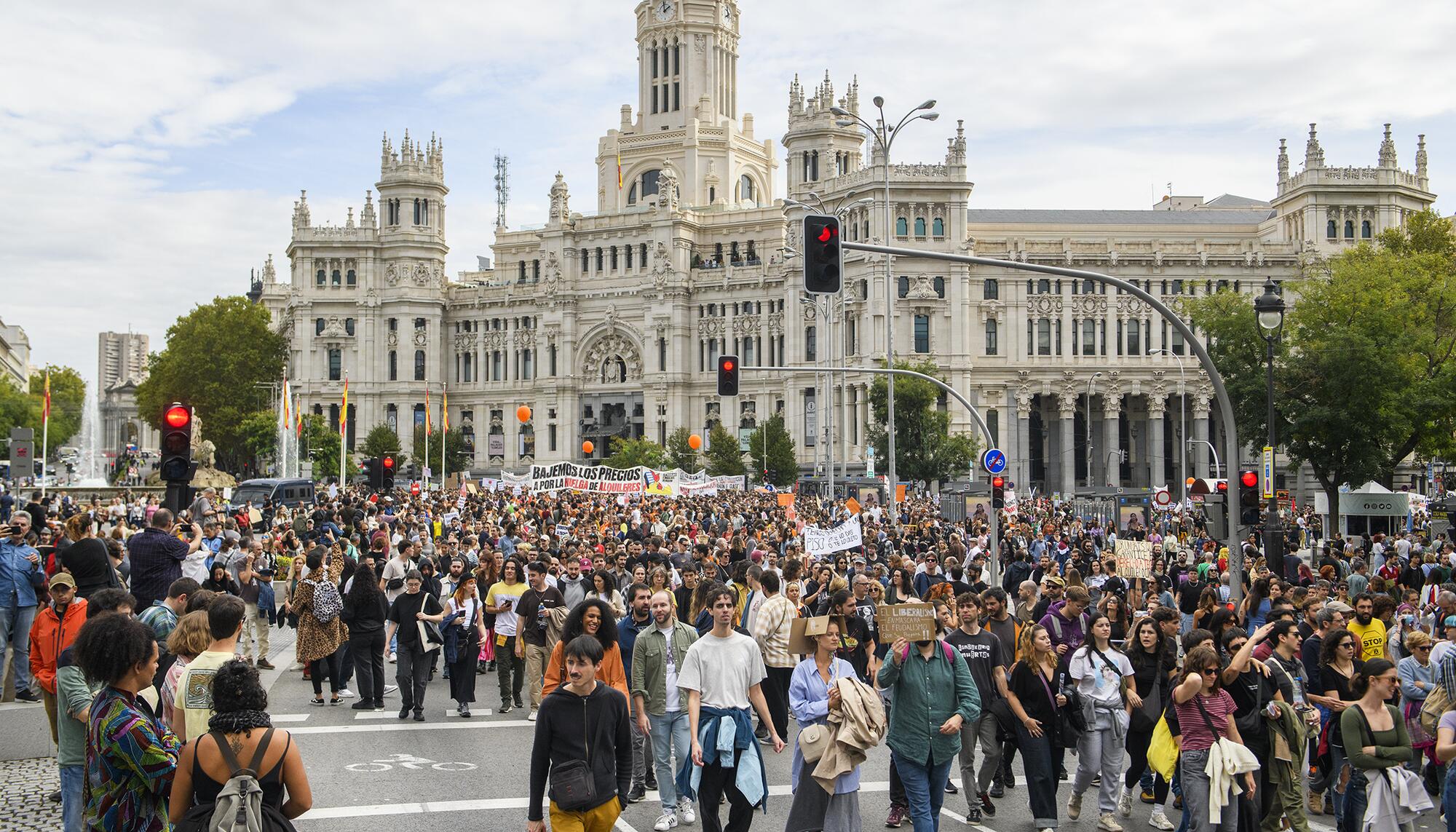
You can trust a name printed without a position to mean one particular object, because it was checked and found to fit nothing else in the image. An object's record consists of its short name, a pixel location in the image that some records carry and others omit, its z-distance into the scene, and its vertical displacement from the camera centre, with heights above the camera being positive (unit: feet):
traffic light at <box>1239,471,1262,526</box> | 64.03 -1.86
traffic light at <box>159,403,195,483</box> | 45.47 +1.06
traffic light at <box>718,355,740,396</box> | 93.97 +6.77
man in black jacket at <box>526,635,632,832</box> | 24.40 -5.11
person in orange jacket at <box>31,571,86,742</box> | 34.30 -3.88
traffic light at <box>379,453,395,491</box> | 112.23 +0.01
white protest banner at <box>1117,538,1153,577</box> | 67.15 -4.88
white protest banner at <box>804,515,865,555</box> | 70.08 -3.87
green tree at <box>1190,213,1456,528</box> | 124.36 +9.27
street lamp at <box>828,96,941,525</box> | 113.50 +30.31
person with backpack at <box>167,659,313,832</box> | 20.34 -4.52
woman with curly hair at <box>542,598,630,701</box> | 31.99 -4.19
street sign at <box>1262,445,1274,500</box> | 70.79 -0.54
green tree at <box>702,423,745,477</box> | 249.14 +2.76
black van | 161.17 -2.36
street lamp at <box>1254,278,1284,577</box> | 62.90 +3.73
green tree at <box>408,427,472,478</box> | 283.38 +3.83
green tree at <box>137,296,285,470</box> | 322.96 +26.84
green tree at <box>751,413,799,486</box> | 232.12 +1.96
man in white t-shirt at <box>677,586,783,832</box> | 29.66 -5.44
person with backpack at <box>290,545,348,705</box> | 49.57 -5.41
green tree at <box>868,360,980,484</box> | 185.88 +3.93
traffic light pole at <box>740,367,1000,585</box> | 76.79 +3.05
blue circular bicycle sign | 83.56 +0.23
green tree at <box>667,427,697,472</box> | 257.14 +2.99
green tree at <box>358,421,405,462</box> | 297.94 +6.81
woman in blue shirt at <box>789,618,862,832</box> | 28.37 -5.26
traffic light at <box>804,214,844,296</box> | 53.47 +8.62
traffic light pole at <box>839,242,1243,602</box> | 53.36 +5.06
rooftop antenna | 446.60 +95.67
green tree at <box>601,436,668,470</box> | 259.60 +2.70
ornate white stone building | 252.62 +38.84
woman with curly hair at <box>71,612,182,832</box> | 22.53 -4.60
